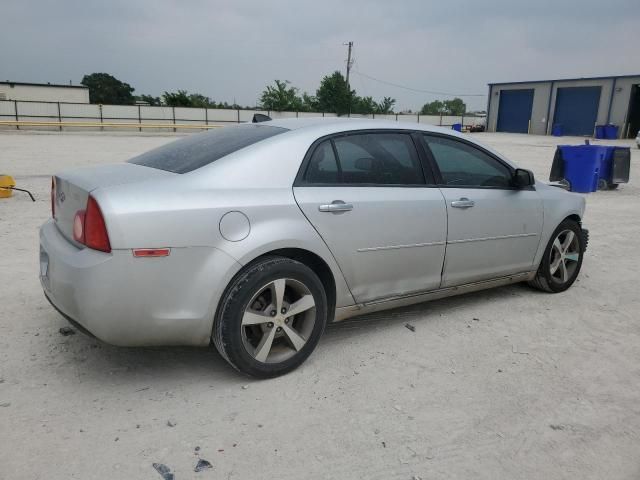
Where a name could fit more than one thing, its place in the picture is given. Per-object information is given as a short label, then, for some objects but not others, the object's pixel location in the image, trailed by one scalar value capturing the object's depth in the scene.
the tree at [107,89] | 89.81
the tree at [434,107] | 107.20
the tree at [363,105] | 65.89
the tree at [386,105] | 67.81
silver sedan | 2.74
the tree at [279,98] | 56.94
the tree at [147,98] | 74.81
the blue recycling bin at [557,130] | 43.12
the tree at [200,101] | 49.59
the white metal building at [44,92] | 56.28
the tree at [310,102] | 63.13
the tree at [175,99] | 46.75
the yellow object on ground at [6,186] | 8.65
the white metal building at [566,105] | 40.56
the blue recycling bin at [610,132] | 39.56
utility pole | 61.81
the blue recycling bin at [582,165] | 11.50
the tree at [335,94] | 61.81
